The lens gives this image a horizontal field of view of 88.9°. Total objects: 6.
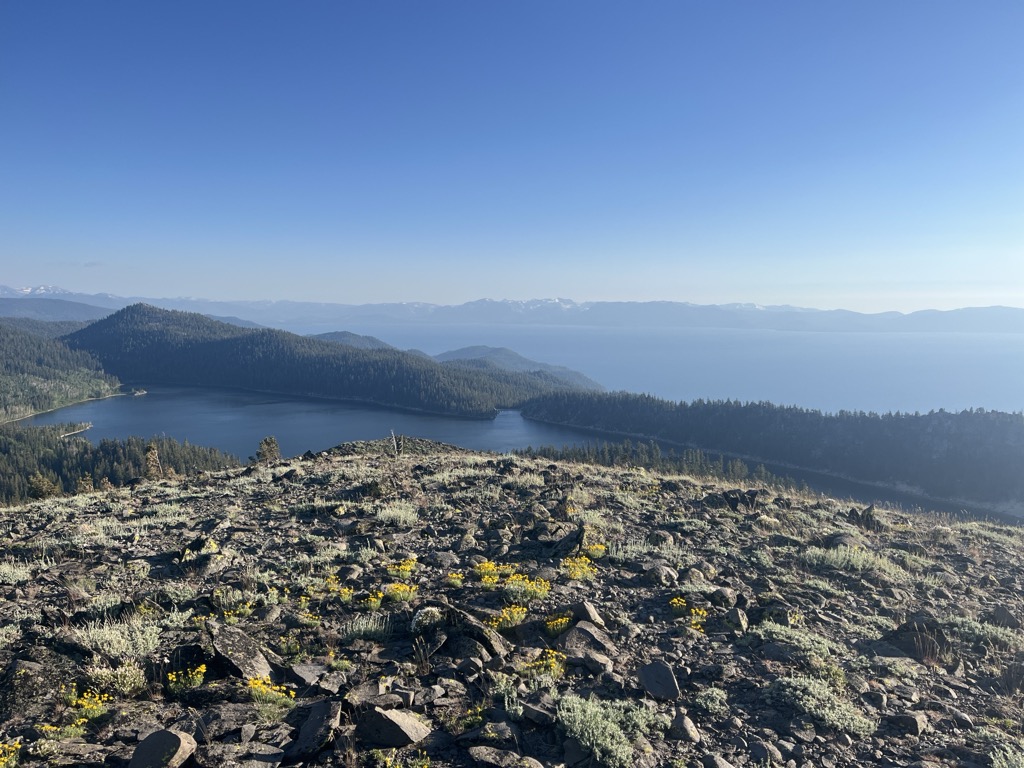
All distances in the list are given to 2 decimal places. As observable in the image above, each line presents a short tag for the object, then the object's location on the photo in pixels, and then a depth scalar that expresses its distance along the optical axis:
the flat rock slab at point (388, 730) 5.42
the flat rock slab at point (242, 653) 6.73
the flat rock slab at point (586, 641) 7.83
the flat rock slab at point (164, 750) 4.74
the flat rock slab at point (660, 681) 6.82
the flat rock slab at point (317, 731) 5.20
